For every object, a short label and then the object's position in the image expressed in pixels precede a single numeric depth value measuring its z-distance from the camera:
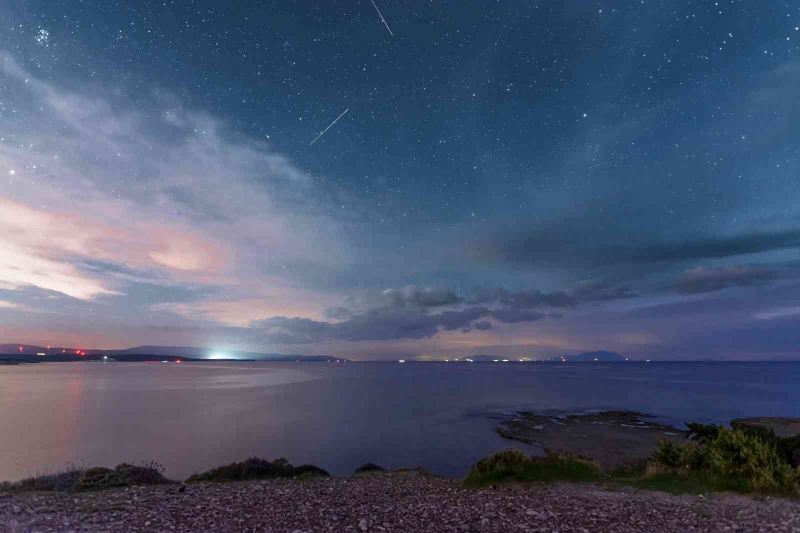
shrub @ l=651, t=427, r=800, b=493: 13.48
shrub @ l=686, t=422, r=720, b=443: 20.60
